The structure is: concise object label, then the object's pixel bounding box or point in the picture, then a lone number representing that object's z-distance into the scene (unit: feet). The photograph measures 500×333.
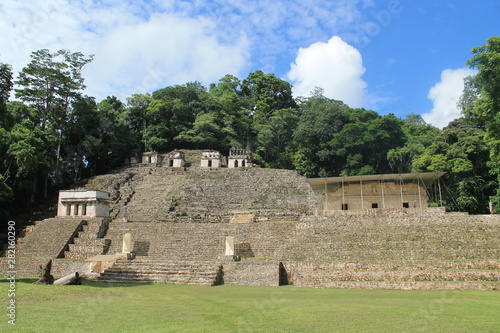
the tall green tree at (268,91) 223.10
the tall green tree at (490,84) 72.43
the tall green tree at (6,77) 103.47
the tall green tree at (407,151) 151.35
